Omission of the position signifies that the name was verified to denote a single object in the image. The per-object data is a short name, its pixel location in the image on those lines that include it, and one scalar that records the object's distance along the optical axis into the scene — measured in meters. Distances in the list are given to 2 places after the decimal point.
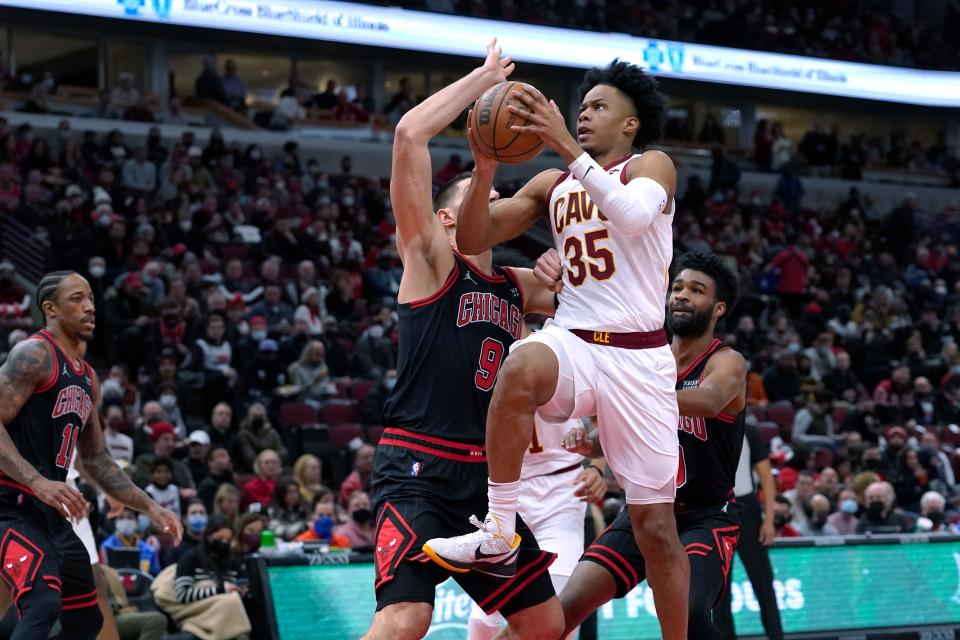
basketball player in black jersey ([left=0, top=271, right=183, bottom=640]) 6.40
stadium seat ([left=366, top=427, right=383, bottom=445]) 14.81
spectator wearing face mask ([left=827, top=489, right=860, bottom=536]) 13.67
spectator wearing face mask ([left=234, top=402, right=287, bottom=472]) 13.52
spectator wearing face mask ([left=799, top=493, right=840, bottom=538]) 13.86
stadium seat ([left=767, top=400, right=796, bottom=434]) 18.44
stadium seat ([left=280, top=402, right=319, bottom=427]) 15.06
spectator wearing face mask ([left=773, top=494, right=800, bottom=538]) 12.62
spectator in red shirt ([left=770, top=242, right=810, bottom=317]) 23.69
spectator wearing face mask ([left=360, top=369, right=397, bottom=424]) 15.37
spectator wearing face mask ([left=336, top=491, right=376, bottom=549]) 10.86
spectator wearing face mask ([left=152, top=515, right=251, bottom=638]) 9.28
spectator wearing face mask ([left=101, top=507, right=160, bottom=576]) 10.84
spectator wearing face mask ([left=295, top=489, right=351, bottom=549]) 10.87
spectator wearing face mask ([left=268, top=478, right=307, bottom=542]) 11.83
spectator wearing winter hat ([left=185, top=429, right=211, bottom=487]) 12.95
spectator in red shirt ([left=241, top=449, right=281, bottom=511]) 12.52
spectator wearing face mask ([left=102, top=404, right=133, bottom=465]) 12.65
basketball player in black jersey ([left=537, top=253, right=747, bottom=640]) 6.09
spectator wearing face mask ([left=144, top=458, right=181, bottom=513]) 11.86
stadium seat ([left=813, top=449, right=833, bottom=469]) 16.66
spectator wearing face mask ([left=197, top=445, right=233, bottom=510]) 12.37
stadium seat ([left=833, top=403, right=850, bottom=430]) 18.91
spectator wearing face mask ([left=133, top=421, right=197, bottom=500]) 12.27
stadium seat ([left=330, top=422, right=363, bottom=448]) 14.88
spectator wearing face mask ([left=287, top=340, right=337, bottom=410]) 15.57
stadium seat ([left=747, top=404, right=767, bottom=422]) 18.28
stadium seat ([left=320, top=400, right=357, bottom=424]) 15.35
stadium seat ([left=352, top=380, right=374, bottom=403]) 15.98
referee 9.16
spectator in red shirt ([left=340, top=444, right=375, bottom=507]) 13.02
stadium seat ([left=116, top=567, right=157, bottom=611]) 9.89
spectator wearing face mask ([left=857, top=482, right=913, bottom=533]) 13.95
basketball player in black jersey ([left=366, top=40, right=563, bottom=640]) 5.01
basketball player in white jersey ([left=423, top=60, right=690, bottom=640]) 5.02
